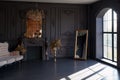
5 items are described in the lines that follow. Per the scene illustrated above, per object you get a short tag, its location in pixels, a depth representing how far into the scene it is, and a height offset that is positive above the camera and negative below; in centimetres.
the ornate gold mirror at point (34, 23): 497 +83
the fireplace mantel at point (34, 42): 483 -13
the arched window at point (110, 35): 431 +21
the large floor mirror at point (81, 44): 502 -23
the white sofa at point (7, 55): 380 -67
